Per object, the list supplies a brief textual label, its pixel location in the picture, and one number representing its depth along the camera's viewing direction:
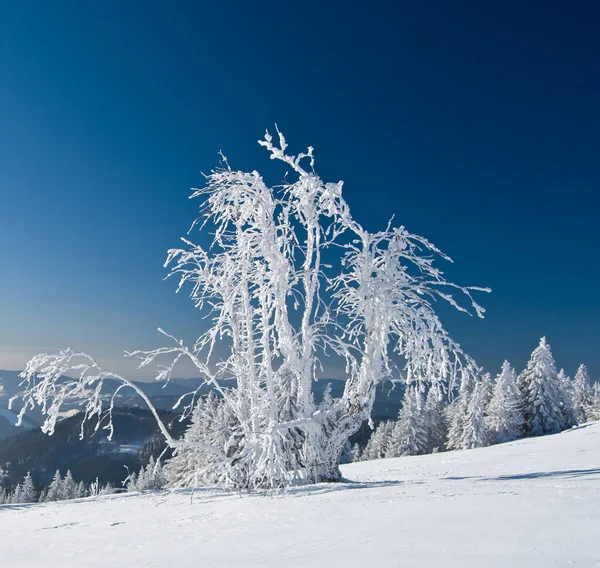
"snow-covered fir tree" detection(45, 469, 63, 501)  65.29
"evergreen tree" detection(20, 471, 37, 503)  64.76
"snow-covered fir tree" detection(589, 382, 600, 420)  51.94
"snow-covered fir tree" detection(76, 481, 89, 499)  67.50
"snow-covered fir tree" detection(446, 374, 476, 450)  44.88
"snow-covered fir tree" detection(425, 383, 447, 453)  51.97
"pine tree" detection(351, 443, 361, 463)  66.50
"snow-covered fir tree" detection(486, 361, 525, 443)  41.38
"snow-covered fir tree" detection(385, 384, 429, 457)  47.34
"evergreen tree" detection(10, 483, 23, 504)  64.55
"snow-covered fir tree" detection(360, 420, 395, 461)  56.11
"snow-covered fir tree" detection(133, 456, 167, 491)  48.61
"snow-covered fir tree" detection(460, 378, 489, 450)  40.91
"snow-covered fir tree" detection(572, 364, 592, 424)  57.84
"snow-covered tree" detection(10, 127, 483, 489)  10.85
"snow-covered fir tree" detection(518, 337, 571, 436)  40.69
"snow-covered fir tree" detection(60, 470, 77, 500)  65.49
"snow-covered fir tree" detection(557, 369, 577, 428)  41.81
